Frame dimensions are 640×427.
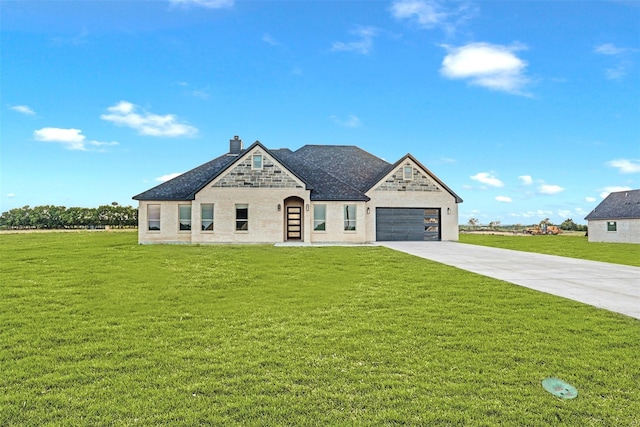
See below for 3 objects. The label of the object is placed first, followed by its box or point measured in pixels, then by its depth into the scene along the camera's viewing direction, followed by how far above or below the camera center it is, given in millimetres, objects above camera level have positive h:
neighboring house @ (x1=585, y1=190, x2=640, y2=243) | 32250 -222
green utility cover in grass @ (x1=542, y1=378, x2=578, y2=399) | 3611 -1817
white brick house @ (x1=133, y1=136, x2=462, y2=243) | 23453 +983
